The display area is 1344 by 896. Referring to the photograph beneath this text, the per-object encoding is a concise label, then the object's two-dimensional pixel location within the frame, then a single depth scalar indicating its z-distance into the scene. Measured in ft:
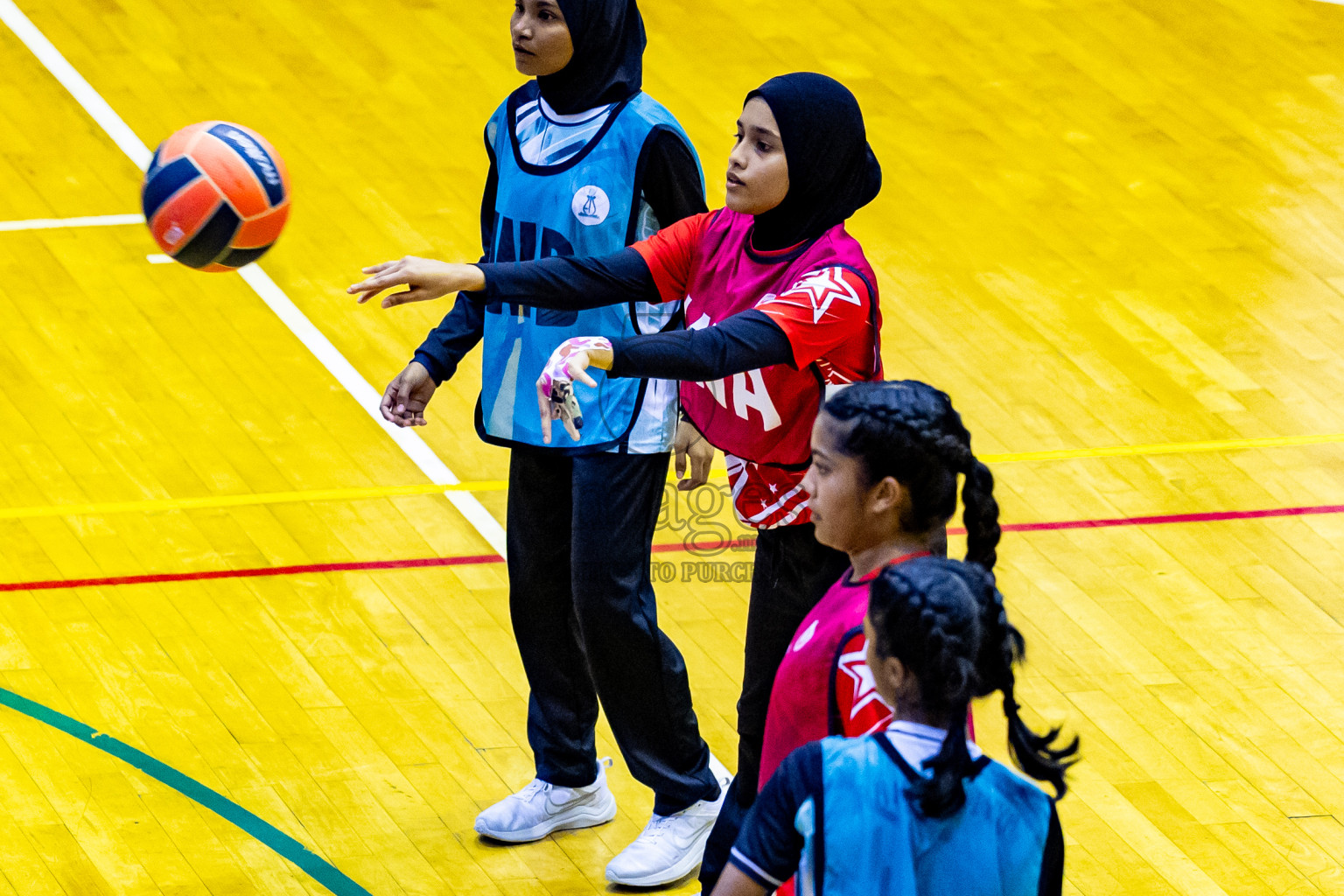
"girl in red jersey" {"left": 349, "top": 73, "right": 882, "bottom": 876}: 25.09
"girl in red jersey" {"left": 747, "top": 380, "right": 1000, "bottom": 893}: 20.83
